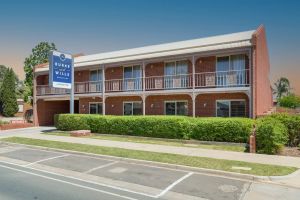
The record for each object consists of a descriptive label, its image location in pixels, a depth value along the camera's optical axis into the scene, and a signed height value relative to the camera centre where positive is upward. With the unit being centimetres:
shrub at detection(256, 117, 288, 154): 1012 -148
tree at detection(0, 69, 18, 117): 4037 +125
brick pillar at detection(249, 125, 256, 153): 1057 -184
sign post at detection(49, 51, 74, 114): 1686 +268
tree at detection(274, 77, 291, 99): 8555 +728
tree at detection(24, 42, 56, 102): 3334 +697
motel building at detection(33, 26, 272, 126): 1539 +203
